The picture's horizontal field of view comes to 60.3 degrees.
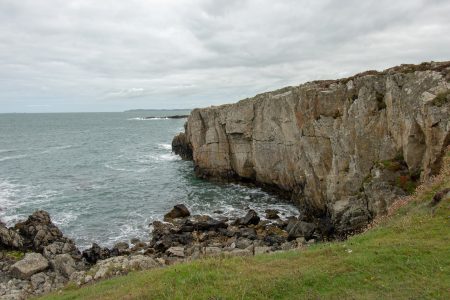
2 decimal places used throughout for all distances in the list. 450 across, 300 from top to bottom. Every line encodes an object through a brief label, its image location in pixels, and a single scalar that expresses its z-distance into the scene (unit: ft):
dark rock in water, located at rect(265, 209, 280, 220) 132.05
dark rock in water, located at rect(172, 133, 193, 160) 267.80
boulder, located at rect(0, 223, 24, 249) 115.65
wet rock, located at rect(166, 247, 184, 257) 101.60
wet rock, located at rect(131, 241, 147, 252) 112.16
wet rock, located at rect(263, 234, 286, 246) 105.70
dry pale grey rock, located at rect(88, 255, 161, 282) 70.03
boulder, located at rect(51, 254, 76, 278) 96.68
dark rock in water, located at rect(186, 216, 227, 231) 124.88
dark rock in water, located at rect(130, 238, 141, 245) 117.70
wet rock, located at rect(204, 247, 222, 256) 97.96
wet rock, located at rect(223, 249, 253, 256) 82.36
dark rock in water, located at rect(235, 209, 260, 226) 126.52
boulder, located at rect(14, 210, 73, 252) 117.29
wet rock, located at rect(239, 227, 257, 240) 112.78
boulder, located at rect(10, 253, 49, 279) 95.66
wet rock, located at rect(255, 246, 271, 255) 88.94
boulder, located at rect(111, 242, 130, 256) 109.46
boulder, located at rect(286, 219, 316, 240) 108.27
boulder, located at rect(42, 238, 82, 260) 108.17
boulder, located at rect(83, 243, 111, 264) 106.63
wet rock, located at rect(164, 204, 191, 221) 138.82
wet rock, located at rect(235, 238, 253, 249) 103.65
